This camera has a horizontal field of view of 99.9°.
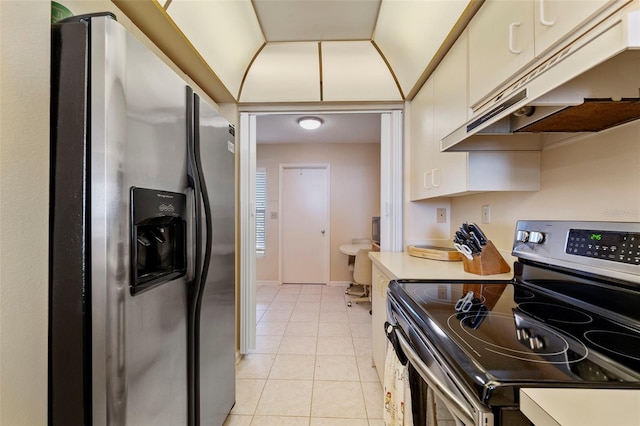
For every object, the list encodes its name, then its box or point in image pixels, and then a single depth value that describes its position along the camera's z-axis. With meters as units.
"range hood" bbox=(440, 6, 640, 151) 0.53
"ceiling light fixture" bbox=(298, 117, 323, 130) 3.23
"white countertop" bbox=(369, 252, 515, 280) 1.29
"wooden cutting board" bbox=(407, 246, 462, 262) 1.70
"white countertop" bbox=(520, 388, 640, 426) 0.38
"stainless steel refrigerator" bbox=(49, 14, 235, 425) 0.70
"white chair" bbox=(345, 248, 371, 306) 3.33
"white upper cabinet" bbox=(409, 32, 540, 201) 1.25
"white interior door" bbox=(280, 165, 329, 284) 4.50
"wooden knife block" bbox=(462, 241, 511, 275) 1.33
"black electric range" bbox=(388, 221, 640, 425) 0.50
